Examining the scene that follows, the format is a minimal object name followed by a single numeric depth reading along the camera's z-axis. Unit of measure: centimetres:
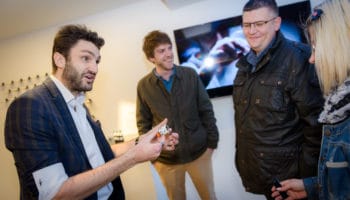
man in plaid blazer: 99
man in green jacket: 212
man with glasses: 113
